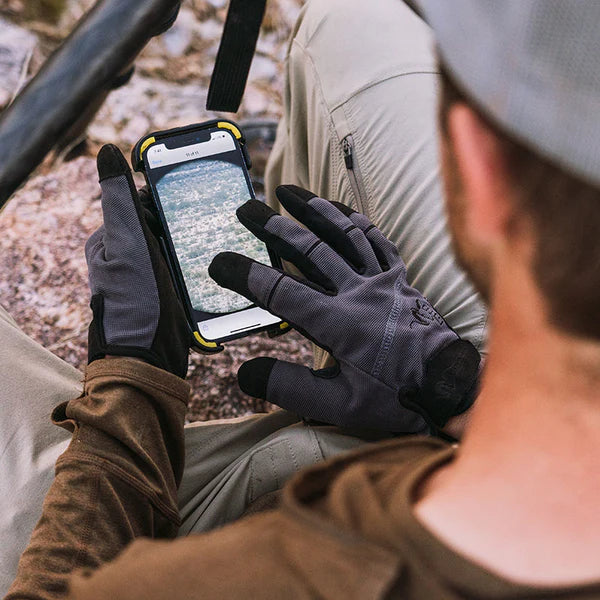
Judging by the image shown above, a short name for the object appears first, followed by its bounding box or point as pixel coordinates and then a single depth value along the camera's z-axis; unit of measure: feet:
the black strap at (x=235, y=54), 3.93
